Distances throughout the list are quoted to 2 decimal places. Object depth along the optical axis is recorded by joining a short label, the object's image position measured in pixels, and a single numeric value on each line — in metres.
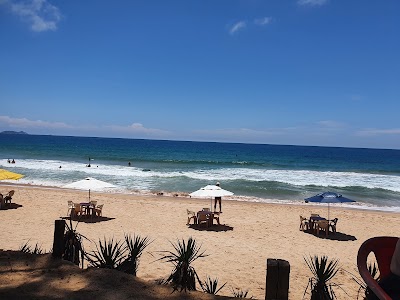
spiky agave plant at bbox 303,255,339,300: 4.27
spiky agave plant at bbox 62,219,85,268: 4.95
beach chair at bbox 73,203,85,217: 13.24
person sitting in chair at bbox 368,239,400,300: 2.56
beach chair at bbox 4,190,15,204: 14.42
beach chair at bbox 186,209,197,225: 12.98
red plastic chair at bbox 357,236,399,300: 2.88
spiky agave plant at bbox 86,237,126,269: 4.76
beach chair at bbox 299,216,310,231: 12.89
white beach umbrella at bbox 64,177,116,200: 13.26
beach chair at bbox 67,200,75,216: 13.78
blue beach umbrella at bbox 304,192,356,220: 12.39
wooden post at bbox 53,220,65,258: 4.76
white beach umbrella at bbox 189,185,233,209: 13.18
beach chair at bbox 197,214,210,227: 12.64
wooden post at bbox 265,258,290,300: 3.56
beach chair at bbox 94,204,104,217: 13.35
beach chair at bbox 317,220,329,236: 12.09
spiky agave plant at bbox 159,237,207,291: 4.29
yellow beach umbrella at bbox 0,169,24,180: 13.74
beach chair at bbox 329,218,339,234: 12.57
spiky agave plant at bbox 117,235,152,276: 4.77
